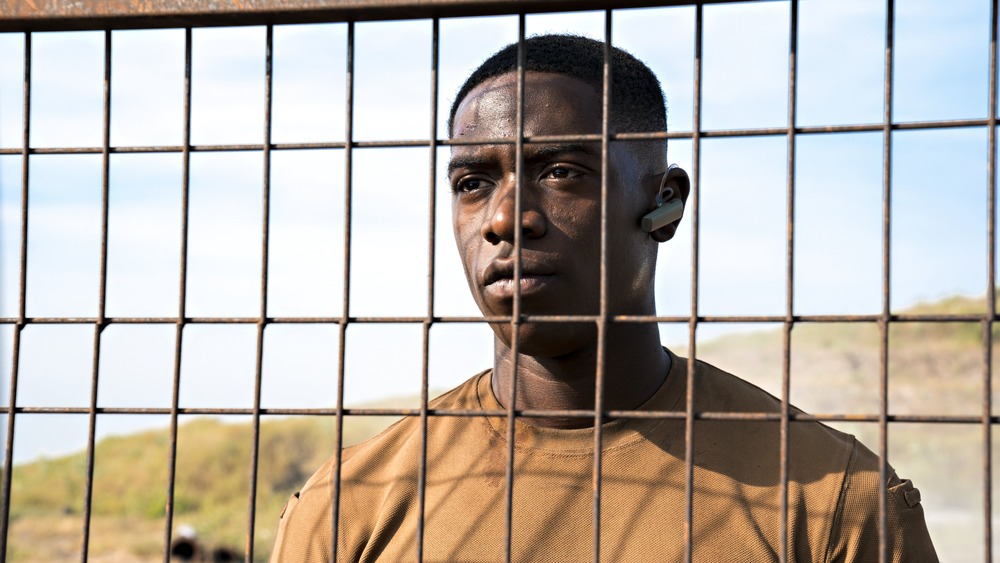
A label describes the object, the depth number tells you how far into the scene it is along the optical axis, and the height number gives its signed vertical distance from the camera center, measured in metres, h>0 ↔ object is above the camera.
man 1.03 -0.12
